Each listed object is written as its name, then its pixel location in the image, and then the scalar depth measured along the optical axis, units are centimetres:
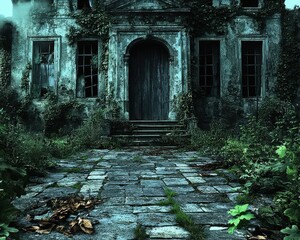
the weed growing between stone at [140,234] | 256
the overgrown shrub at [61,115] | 1280
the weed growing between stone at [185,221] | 261
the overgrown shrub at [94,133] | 993
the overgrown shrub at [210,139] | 849
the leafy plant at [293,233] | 218
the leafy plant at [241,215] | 242
